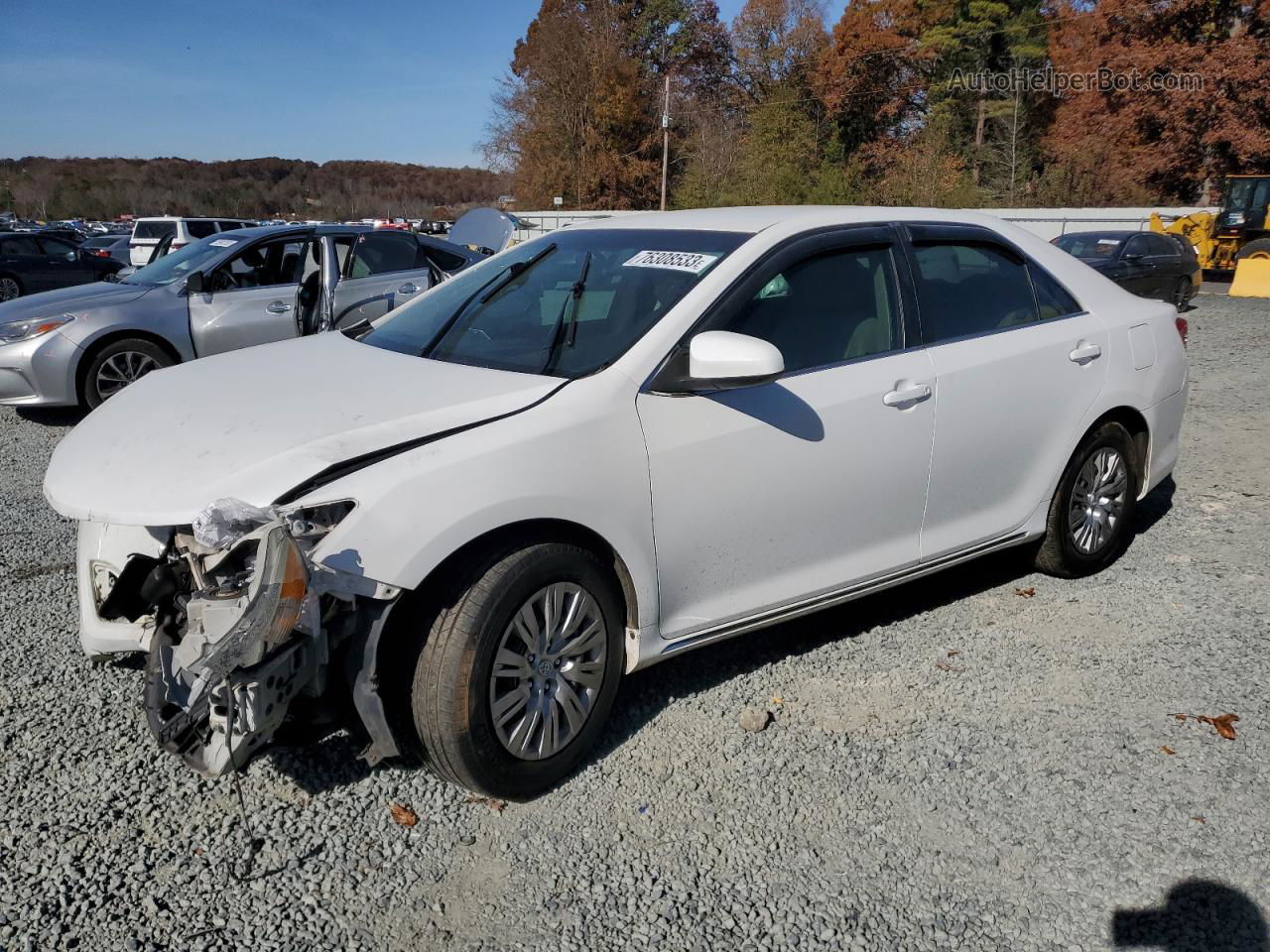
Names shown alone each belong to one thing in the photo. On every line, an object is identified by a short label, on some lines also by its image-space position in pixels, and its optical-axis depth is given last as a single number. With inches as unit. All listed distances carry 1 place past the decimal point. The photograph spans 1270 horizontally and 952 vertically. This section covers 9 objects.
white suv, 801.6
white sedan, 99.5
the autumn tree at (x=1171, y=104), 1285.7
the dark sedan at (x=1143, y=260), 658.8
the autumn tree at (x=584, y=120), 2063.2
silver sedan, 299.4
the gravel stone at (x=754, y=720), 130.6
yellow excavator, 924.0
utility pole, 1553.9
